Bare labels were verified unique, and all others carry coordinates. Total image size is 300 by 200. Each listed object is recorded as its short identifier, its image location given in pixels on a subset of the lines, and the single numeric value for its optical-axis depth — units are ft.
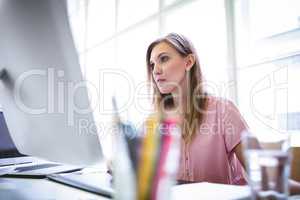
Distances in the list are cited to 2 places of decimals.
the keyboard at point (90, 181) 1.95
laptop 2.95
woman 3.48
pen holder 1.10
